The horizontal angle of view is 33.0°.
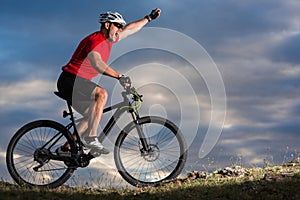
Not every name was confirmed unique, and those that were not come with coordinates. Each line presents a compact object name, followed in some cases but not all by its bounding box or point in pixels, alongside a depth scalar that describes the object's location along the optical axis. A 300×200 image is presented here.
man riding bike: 9.12
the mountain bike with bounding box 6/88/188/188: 9.46
